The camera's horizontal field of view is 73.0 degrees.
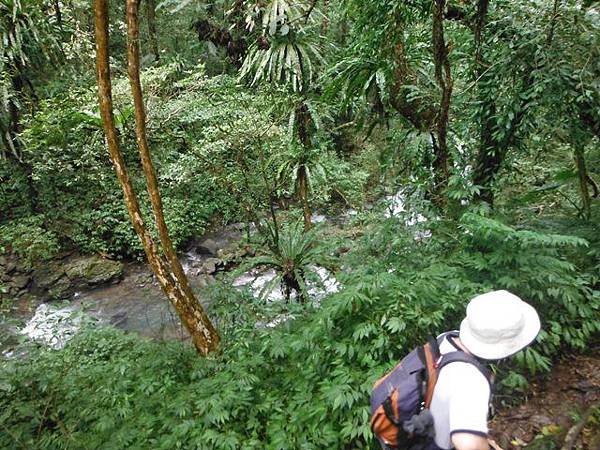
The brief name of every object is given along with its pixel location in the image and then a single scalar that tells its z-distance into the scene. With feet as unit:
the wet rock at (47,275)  28.08
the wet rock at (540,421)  8.32
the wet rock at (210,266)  29.58
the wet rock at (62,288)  27.17
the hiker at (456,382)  4.62
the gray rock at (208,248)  32.30
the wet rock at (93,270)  28.86
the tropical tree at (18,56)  26.63
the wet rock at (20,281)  27.55
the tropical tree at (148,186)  10.93
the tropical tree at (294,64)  20.77
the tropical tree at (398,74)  12.89
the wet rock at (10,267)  28.19
